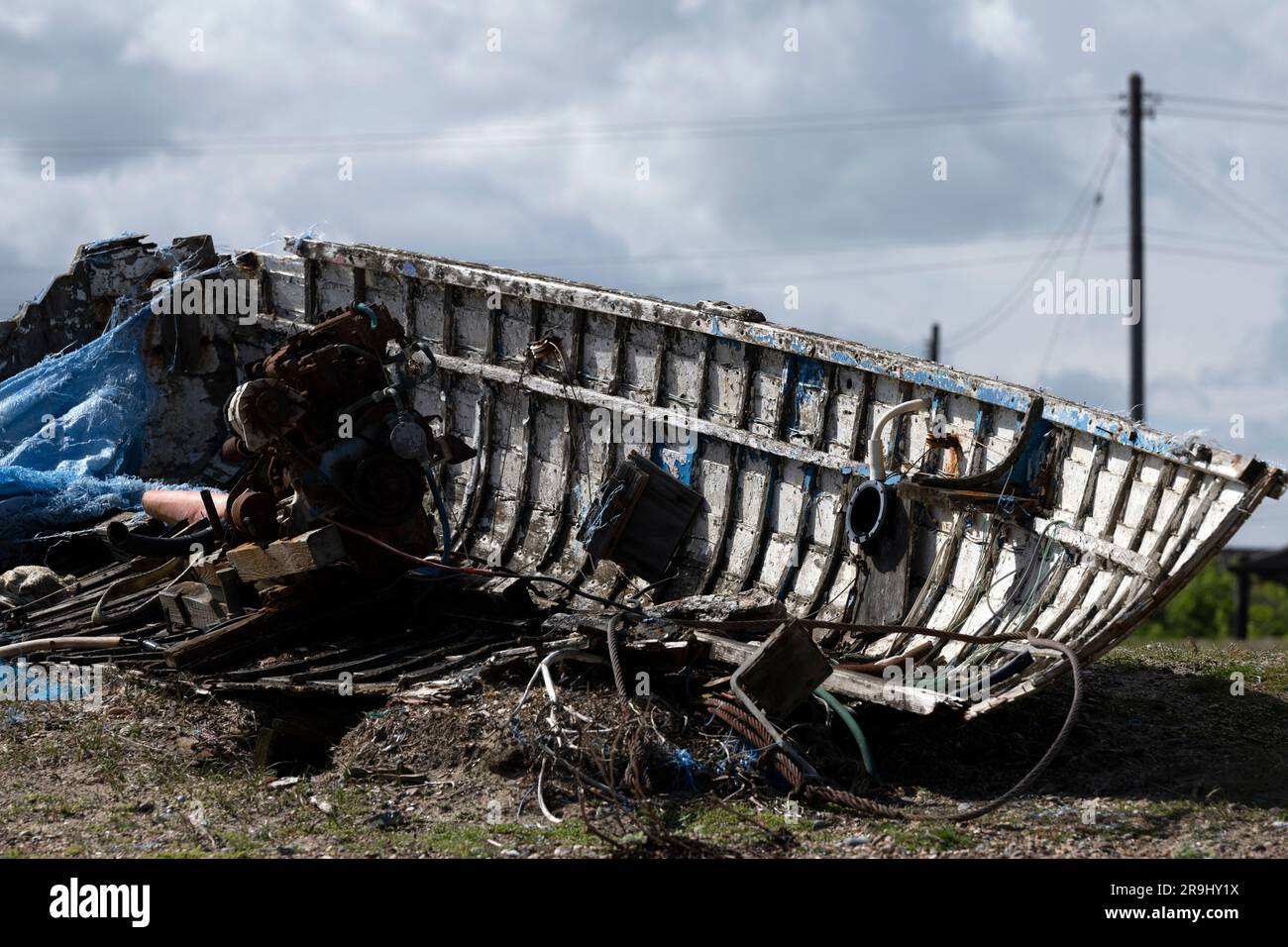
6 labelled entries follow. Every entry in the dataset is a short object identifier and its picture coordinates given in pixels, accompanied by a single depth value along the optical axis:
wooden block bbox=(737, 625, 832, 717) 7.08
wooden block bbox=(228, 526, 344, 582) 8.66
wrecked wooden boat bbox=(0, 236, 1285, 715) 7.89
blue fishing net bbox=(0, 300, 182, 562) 11.53
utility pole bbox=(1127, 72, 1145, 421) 29.69
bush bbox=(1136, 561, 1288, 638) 28.66
